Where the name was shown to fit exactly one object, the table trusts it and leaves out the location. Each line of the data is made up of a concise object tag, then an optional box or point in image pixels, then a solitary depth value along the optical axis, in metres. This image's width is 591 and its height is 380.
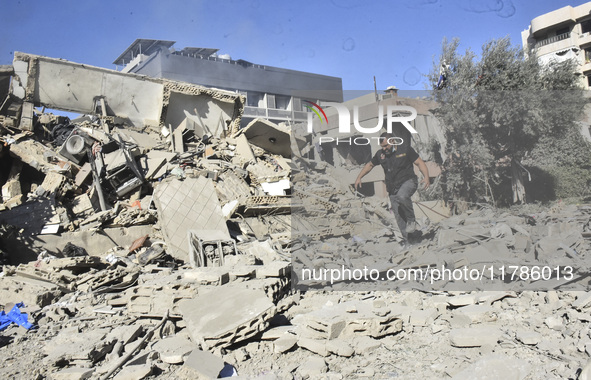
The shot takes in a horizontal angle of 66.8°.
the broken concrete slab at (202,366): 3.92
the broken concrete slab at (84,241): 8.92
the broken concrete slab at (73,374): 4.14
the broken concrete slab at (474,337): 4.33
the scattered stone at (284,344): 4.53
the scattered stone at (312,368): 4.02
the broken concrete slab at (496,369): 3.59
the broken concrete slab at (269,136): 14.24
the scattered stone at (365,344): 4.46
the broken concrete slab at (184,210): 9.33
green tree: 7.05
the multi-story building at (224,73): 28.25
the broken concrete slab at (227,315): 4.54
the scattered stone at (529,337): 4.30
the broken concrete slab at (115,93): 12.58
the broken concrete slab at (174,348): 4.35
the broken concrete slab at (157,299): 5.64
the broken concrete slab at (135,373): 4.04
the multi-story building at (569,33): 23.80
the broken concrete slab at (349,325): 4.71
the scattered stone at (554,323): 4.61
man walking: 7.00
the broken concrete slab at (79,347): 4.51
